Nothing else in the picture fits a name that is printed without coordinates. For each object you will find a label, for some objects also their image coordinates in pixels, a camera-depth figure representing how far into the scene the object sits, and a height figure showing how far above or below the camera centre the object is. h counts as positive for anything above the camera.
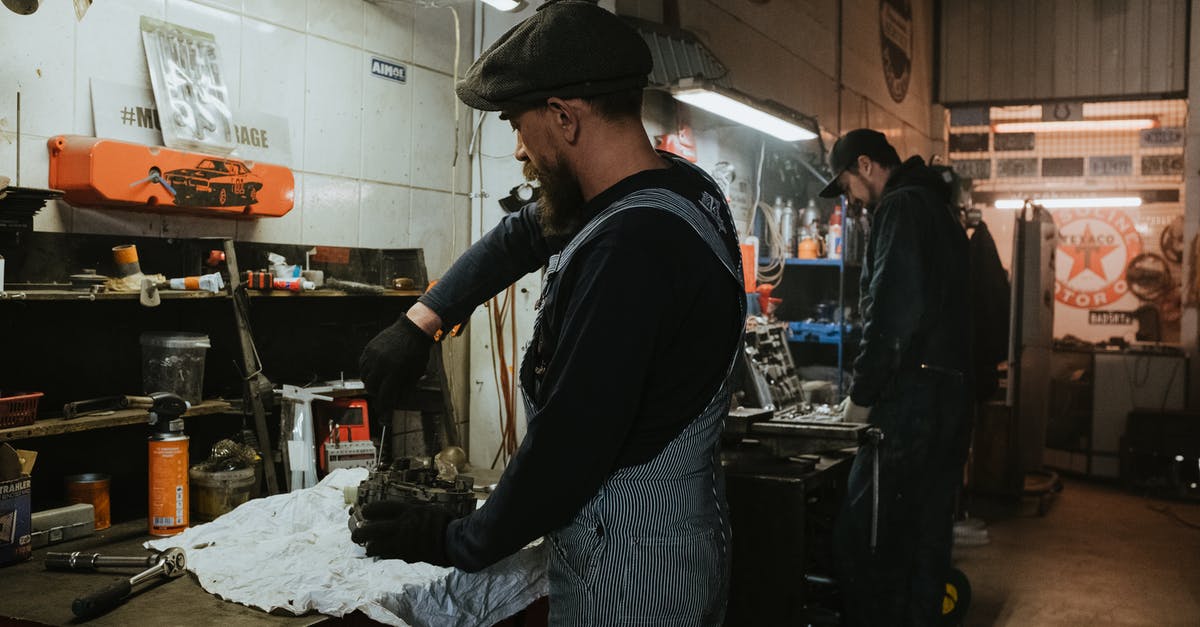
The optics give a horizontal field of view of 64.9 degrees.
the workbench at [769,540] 2.84 -0.73
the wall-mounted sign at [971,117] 9.26 +1.84
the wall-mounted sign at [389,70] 3.39 +0.82
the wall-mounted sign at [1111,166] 8.97 +1.33
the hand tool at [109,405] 2.34 -0.29
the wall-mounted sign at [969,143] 9.41 +1.61
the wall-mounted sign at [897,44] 7.47 +2.11
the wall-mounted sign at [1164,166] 8.78 +1.31
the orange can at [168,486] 2.36 -0.49
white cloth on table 1.82 -0.58
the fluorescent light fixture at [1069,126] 9.15 +1.75
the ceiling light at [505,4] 3.08 +0.96
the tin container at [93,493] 2.36 -0.51
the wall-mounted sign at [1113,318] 8.84 -0.12
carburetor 2.12 -0.44
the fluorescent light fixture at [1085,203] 8.45 +0.94
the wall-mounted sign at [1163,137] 8.85 +1.59
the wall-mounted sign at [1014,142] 9.30 +1.60
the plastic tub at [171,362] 2.53 -0.19
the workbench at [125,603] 1.73 -0.60
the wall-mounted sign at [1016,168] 9.29 +1.34
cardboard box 2.04 -0.48
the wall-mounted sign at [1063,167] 9.18 +1.34
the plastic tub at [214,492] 2.47 -0.53
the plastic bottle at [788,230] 5.43 +0.41
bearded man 1.28 -0.09
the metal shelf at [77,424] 2.14 -0.32
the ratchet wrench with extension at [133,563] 1.91 -0.57
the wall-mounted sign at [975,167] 9.40 +1.36
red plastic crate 2.13 -0.28
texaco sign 8.90 +0.48
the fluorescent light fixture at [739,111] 3.83 +0.84
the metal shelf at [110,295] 2.13 -0.01
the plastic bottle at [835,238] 5.26 +0.35
